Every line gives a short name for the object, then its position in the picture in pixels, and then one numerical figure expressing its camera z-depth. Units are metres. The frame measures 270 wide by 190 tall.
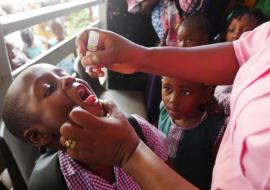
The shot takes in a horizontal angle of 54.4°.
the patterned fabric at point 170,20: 1.60
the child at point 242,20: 1.40
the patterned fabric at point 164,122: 1.28
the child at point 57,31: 2.76
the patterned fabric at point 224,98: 1.21
